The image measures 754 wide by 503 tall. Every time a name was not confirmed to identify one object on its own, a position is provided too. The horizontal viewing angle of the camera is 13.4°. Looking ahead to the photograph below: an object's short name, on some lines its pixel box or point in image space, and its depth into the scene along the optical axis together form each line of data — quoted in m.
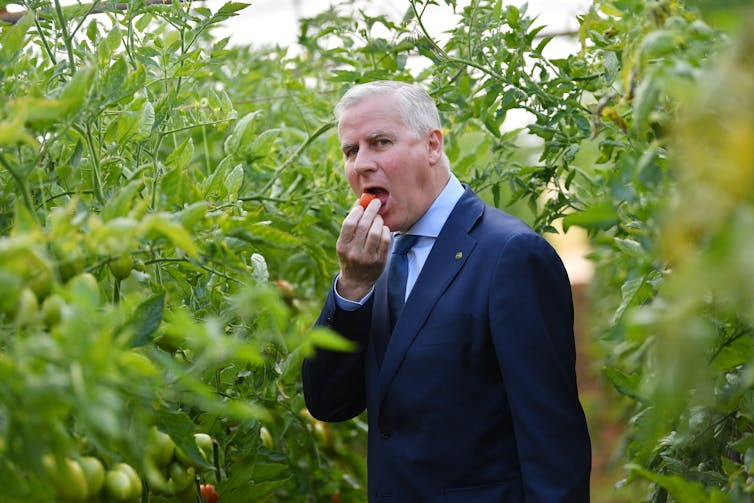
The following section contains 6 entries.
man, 4.63
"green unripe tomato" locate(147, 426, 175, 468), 4.27
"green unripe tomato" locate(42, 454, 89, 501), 4.08
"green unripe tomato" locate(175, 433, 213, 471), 4.42
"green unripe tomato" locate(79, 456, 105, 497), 4.18
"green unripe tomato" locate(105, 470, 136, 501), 4.22
